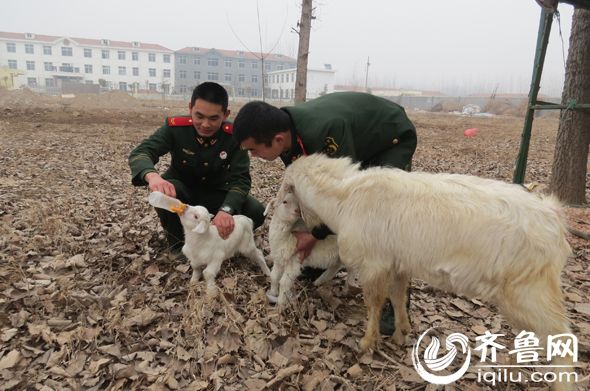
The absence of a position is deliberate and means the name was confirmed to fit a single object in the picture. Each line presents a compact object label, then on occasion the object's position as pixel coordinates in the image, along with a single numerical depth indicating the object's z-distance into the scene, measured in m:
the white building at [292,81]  82.94
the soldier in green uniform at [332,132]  2.95
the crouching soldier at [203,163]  3.82
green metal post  5.02
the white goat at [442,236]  2.24
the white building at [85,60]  83.19
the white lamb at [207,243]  3.48
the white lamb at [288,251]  3.57
